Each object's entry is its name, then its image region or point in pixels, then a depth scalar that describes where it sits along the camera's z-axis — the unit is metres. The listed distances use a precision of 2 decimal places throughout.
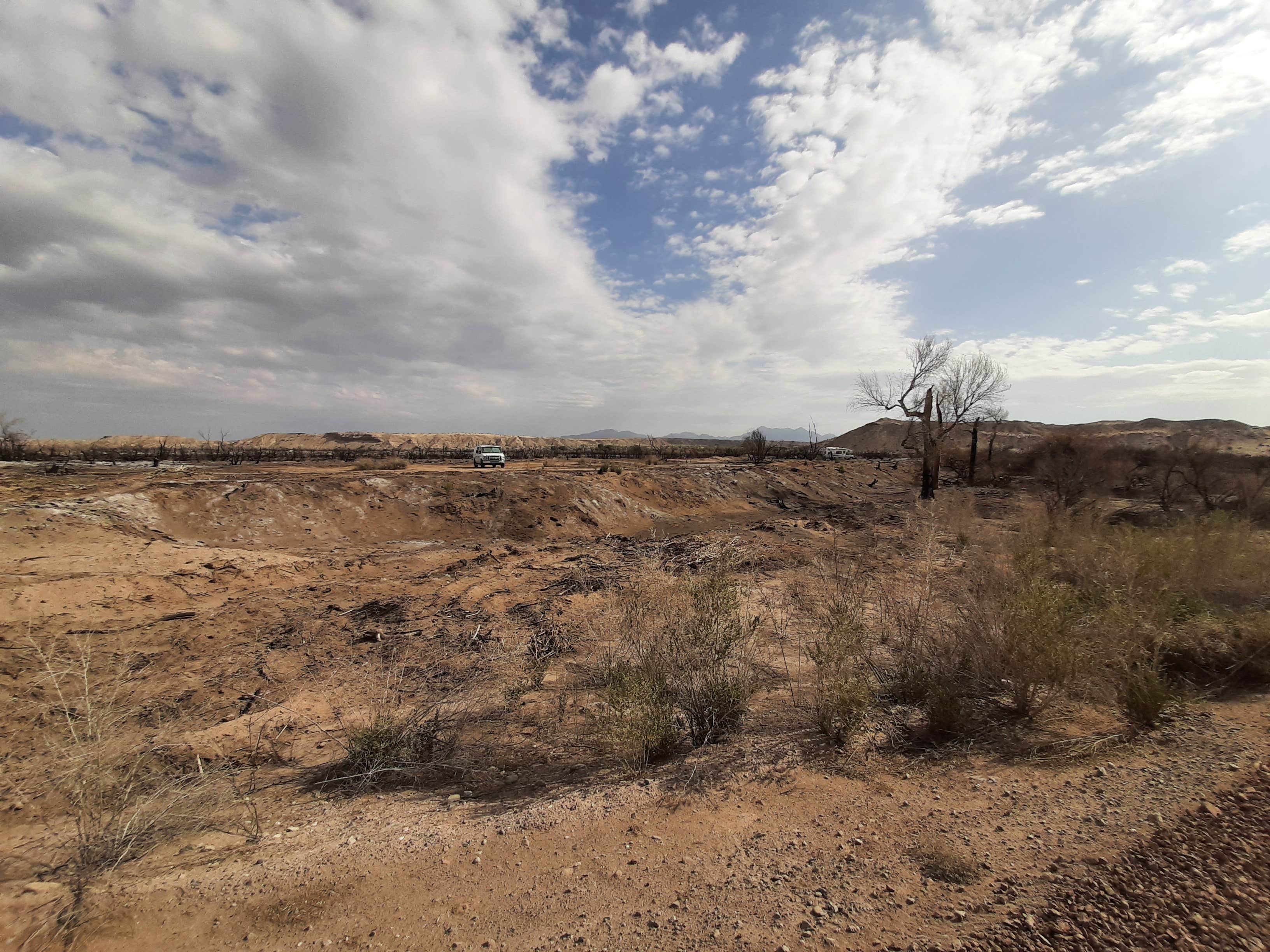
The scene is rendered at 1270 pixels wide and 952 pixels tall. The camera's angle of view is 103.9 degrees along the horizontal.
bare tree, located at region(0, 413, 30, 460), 32.91
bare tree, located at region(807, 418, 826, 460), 47.44
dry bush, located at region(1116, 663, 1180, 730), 3.87
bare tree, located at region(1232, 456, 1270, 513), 12.44
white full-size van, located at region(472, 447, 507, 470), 35.50
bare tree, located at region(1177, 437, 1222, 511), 15.82
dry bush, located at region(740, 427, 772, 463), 46.47
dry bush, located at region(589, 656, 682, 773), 4.02
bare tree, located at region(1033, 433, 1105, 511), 17.36
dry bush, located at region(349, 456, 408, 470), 31.28
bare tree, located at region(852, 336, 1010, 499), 22.50
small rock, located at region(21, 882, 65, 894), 2.84
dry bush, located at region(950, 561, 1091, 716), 4.16
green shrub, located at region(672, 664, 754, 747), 4.56
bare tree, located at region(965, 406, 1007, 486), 30.23
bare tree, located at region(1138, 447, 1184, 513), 16.59
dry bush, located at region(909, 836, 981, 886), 2.63
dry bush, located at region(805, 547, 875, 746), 4.08
